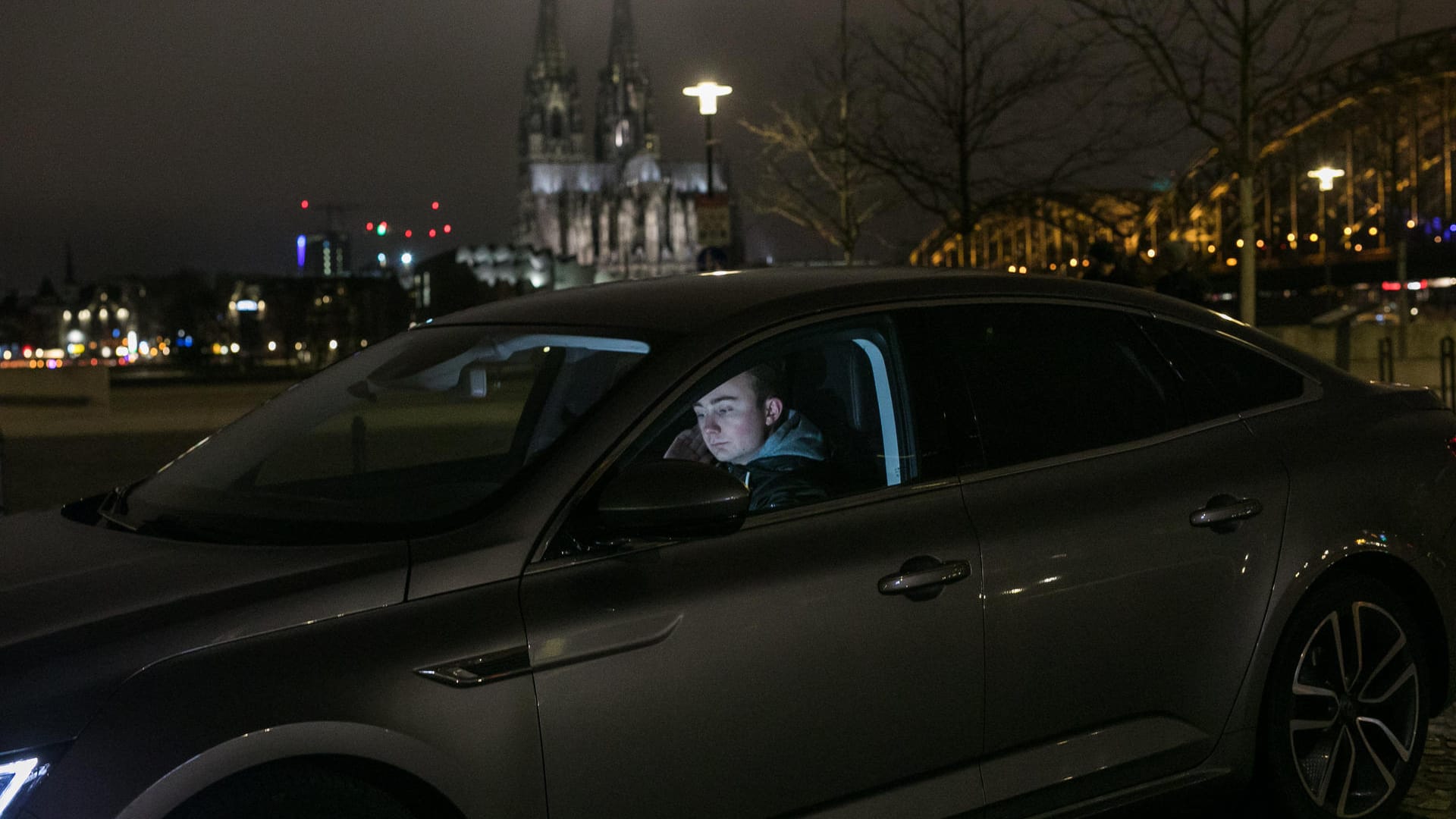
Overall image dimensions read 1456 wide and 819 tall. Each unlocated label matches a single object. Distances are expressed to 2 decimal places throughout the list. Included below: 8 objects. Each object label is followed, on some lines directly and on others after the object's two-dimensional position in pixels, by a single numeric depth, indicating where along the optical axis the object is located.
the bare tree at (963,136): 24.98
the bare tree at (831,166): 28.56
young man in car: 3.91
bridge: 88.50
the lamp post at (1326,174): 53.12
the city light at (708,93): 27.06
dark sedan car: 2.95
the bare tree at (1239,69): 18.56
